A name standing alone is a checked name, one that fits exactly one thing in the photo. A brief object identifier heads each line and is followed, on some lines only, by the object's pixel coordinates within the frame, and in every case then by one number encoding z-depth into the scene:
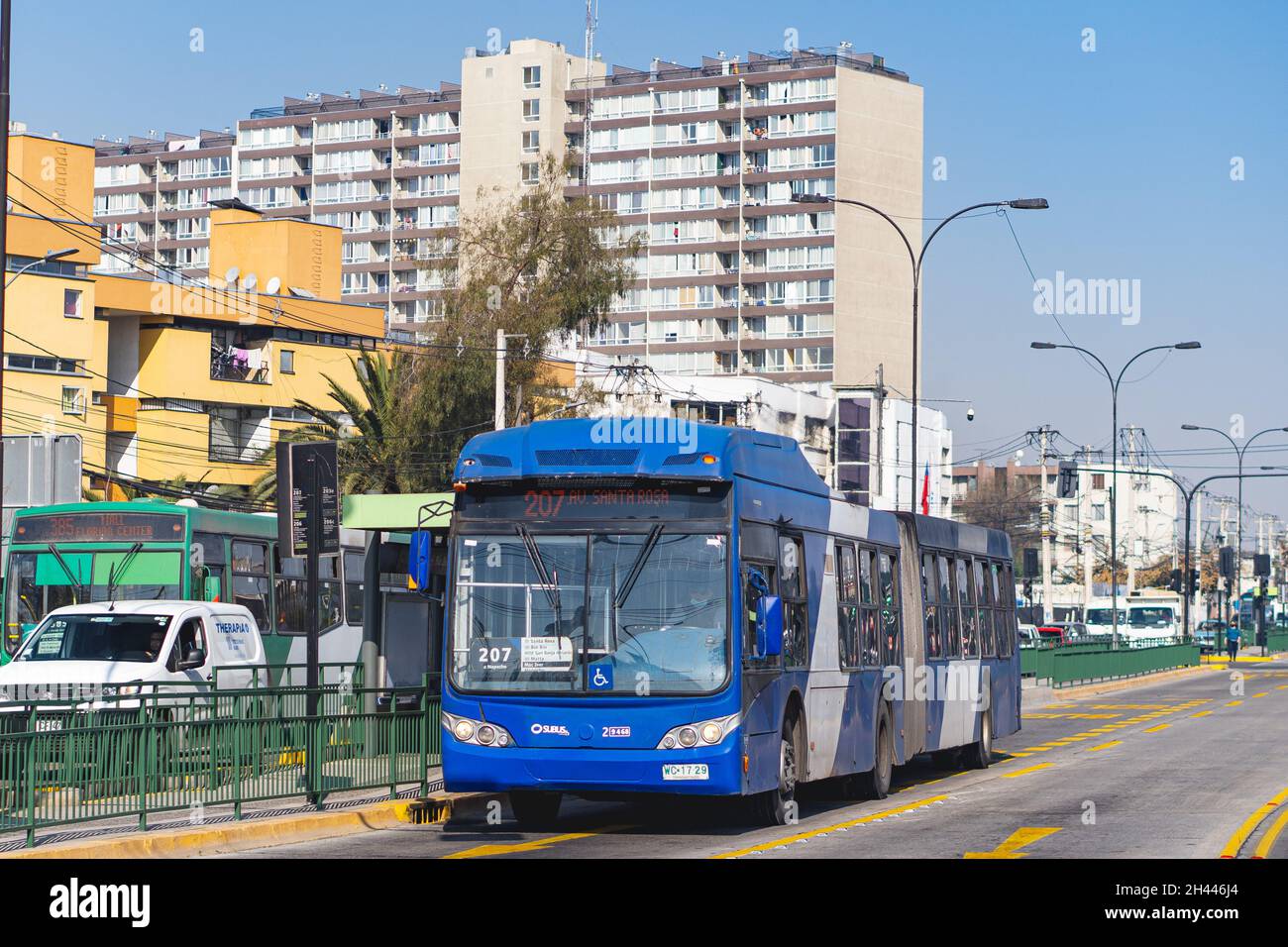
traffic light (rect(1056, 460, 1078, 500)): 73.06
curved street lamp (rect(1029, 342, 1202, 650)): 59.56
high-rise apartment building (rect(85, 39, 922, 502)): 126.50
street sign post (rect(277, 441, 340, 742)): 17.86
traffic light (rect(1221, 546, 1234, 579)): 76.94
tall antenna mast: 134.12
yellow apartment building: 70.50
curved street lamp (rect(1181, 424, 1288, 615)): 86.84
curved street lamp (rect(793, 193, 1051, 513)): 40.00
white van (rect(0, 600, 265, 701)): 21.92
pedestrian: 83.50
